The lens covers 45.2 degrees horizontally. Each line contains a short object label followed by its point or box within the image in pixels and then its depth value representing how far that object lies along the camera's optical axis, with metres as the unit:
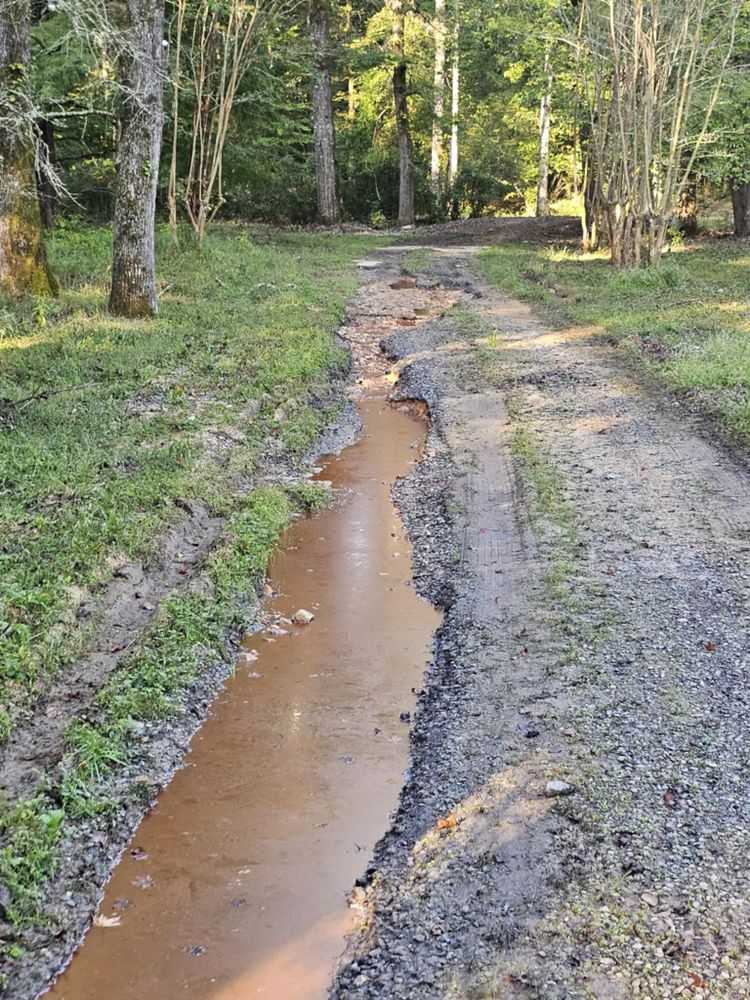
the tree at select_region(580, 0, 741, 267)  16.09
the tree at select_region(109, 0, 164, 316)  10.88
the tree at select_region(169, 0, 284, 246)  16.88
